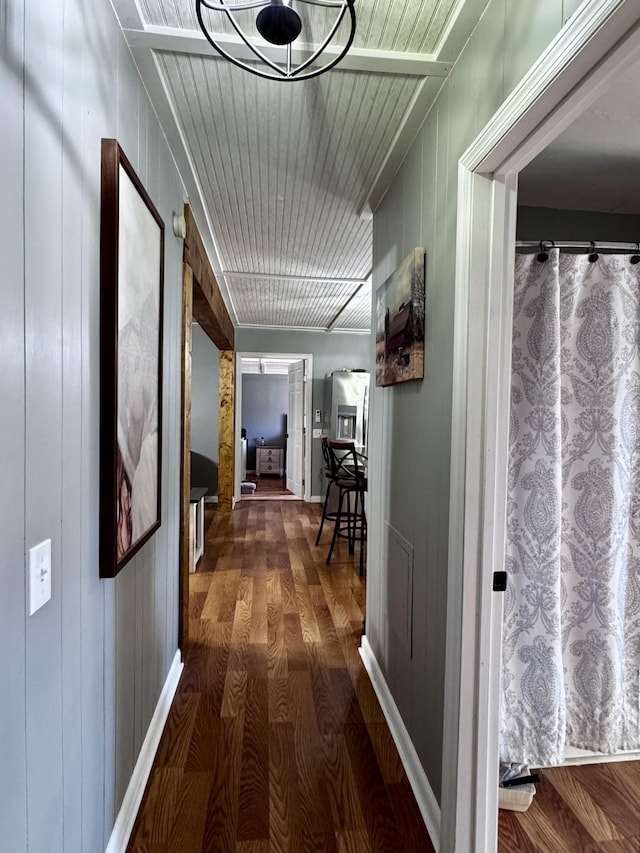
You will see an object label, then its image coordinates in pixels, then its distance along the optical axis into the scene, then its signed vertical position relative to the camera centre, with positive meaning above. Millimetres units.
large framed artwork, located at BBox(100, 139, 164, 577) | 1153 +152
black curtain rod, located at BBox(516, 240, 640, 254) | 1565 +639
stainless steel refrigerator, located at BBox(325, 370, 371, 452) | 5961 +161
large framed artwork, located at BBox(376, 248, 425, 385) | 1620 +383
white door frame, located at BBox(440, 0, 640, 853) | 1209 -186
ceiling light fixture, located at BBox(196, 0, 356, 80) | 868 +860
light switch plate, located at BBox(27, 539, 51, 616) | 823 -322
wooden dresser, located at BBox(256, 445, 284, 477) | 9133 -980
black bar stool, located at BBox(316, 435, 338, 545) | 4133 -497
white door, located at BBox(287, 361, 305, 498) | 6523 -267
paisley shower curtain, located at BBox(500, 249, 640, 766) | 1544 -333
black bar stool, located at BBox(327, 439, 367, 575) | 3670 -582
